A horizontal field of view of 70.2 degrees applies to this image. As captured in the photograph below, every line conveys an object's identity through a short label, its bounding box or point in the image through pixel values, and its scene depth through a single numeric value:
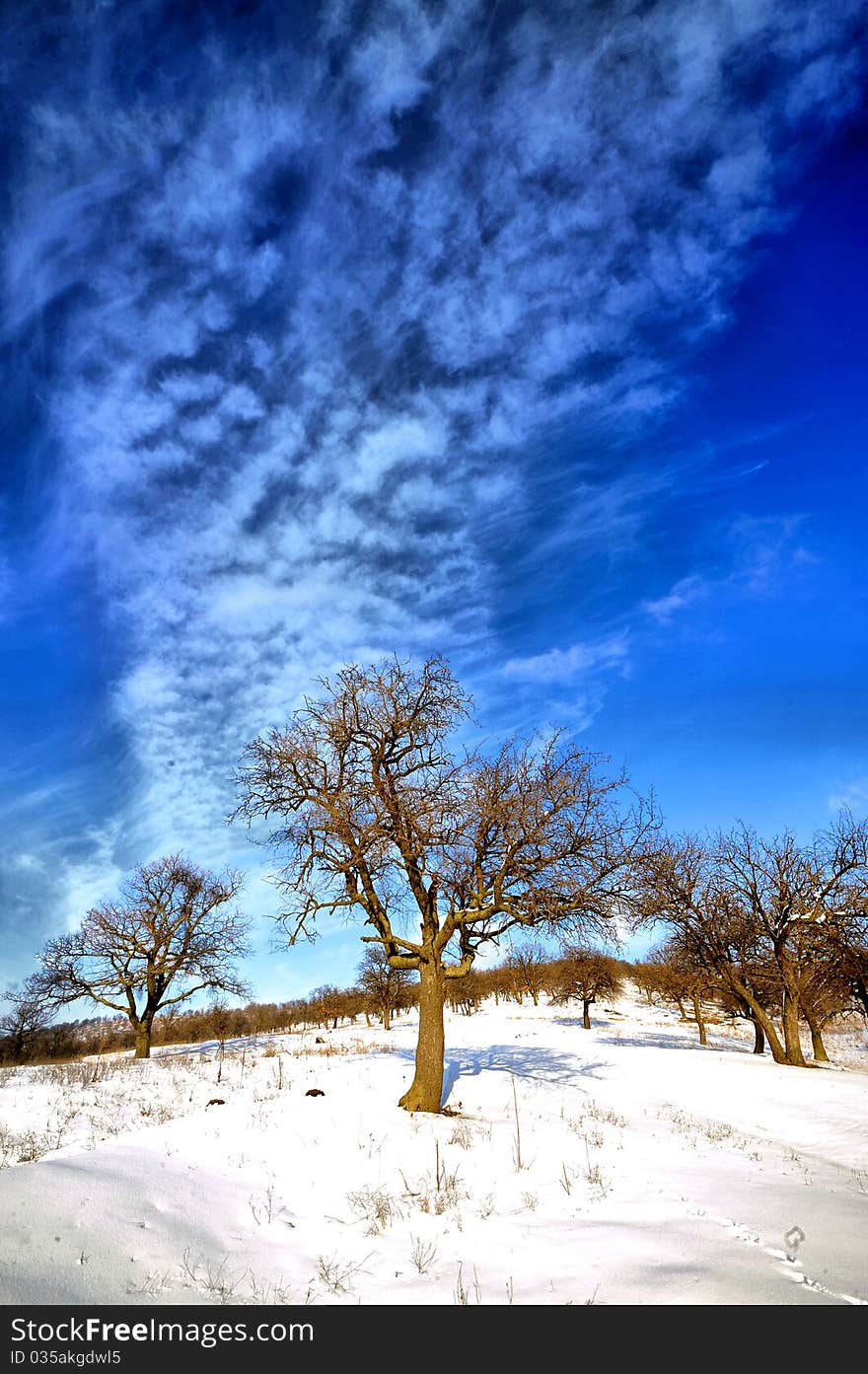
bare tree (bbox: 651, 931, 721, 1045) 26.94
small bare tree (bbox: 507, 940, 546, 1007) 55.33
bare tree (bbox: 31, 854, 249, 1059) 30.30
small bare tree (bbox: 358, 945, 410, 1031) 54.97
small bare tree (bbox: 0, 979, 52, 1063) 38.83
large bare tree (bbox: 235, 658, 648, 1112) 13.41
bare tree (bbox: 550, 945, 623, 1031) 47.69
